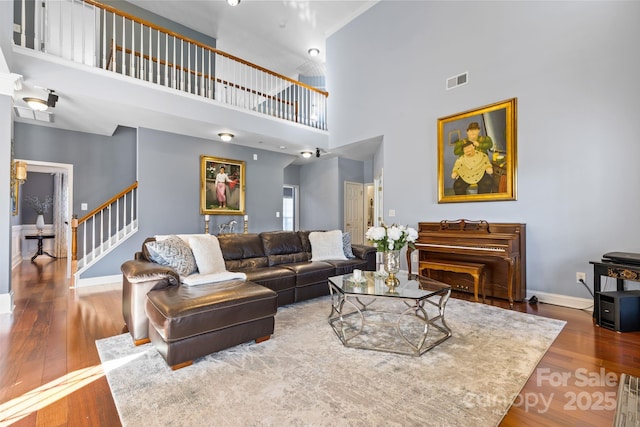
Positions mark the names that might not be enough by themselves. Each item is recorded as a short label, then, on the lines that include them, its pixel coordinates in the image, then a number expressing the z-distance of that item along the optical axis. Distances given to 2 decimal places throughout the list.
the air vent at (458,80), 4.26
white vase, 7.37
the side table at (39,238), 7.13
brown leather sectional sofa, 2.01
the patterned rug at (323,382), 1.52
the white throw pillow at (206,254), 3.08
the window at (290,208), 8.70
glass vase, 2.80
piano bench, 3.53
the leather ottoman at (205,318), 1.99
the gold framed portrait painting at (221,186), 5.88
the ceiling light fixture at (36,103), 3.72
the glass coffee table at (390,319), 2.33
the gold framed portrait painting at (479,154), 3.81
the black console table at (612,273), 2.69
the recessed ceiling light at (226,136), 5.40
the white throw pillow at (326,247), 4.24
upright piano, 3.51
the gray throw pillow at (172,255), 2.81
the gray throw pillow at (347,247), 4.37
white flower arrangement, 2.77
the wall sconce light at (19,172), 3.82
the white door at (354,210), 7.74
